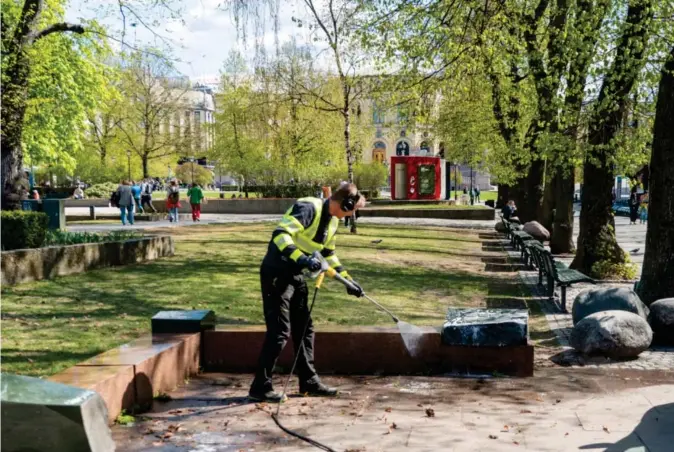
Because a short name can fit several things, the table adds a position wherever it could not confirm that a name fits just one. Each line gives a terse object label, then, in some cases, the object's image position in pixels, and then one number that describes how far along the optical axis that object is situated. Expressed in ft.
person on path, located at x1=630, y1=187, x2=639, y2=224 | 117.08
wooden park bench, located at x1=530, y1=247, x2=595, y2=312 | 35.27
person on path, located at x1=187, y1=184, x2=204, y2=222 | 94.37
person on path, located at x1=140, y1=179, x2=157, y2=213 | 115.55
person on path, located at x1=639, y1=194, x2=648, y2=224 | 117.29
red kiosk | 156.04
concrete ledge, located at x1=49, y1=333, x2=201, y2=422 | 16.05
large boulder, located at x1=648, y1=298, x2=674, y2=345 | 27.27
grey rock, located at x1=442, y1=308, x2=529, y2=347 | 21.06
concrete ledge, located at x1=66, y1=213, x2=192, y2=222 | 97.96
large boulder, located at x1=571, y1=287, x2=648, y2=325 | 28.02
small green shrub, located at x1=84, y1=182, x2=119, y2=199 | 150.41
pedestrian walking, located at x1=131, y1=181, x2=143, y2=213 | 102.99
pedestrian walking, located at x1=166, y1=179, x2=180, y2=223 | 92.89
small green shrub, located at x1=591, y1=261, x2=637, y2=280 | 46.39
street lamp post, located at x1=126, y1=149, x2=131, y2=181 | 167.73
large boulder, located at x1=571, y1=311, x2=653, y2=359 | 24.21
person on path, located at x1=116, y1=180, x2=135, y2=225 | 81.87
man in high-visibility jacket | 18.04
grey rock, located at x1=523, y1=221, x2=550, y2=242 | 72.08
